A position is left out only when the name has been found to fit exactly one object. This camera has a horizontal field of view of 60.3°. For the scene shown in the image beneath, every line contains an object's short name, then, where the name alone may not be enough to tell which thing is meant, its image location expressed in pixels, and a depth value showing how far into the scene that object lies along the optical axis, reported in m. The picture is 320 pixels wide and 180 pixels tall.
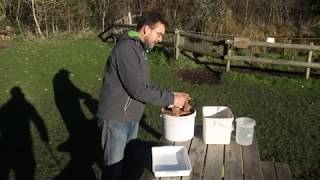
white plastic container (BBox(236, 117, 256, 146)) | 2.33
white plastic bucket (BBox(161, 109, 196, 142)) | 2.30
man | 2.12
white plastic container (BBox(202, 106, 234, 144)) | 2.28
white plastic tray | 1.98
